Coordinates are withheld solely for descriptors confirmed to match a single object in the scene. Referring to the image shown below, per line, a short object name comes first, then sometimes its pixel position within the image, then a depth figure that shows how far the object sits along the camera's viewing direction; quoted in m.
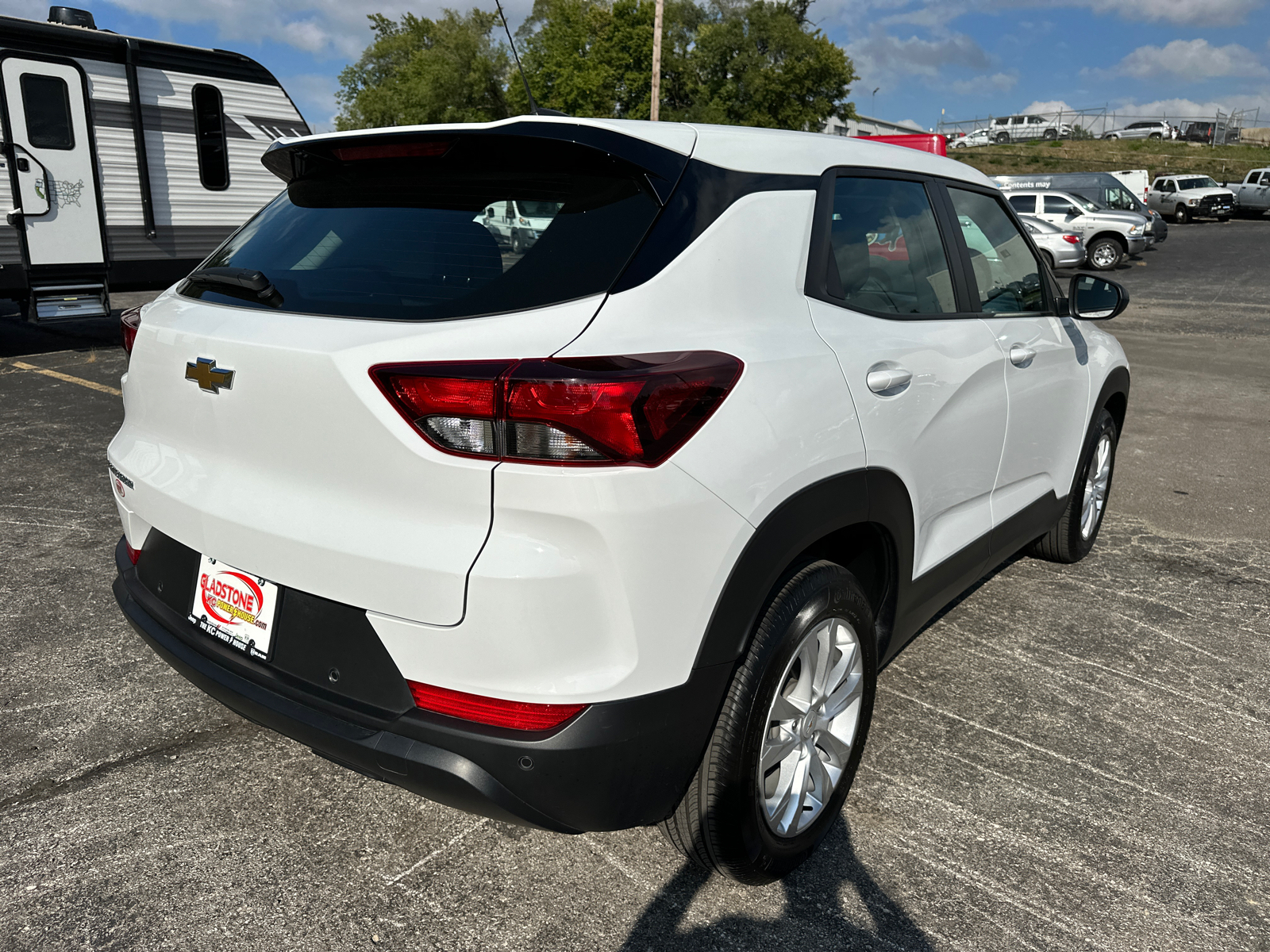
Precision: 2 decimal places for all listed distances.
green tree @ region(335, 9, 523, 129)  60.19
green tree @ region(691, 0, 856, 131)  55.00
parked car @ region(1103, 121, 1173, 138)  59.22
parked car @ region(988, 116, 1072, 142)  63.31
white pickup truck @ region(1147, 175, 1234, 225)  35.12
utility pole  26.01
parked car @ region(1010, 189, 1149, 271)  22.50
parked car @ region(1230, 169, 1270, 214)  36.81
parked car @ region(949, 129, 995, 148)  65.62
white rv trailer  8.98
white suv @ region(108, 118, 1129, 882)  1.79
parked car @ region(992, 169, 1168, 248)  27.25
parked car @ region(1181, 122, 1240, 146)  57.19
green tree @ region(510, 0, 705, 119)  52.66
